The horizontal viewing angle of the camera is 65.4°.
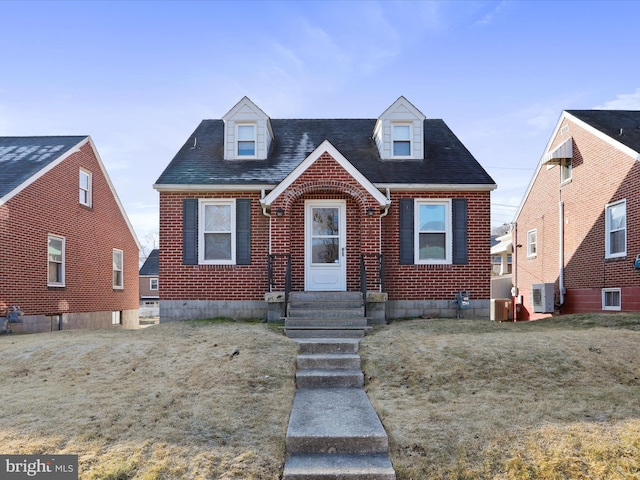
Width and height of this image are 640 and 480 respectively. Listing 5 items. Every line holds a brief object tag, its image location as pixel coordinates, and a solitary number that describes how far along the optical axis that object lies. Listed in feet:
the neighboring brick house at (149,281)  134.62
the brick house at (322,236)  40.16
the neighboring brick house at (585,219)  45.27
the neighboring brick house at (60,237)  44.09
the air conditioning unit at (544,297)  54.85
